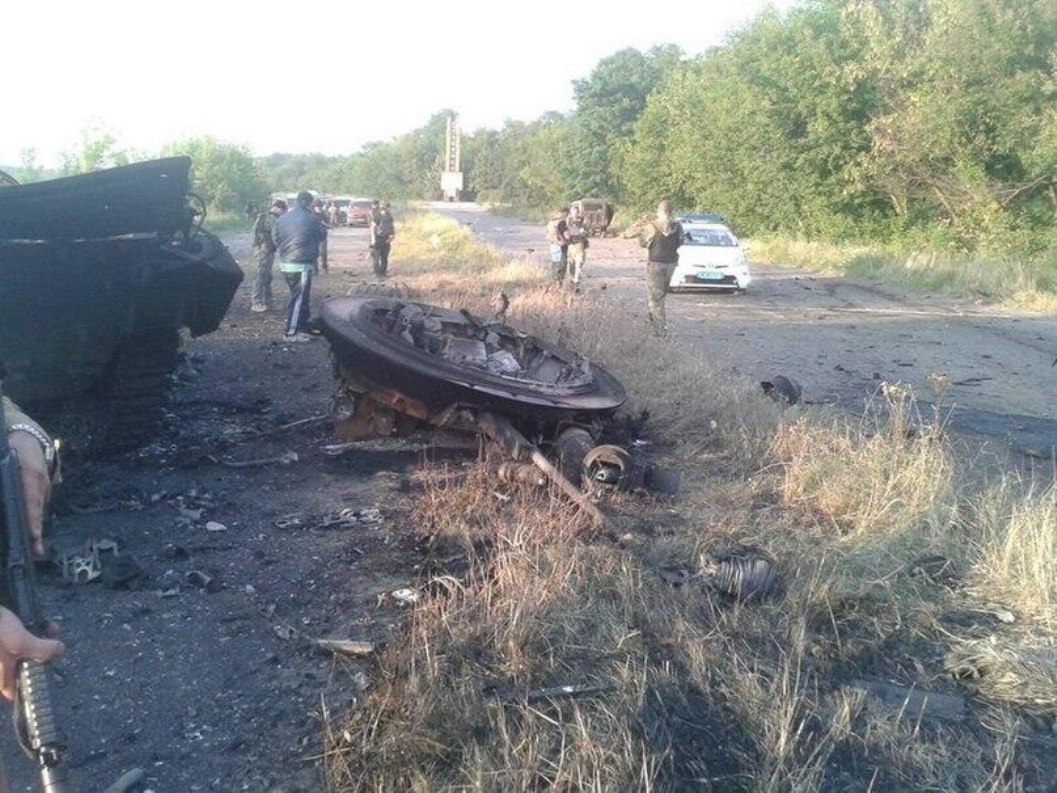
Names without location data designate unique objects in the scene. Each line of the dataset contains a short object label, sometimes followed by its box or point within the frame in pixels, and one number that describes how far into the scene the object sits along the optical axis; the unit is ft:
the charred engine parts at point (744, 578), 15.55
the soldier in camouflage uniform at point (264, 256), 49.78
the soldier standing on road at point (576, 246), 57.47
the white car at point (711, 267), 68.90
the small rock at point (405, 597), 15.43
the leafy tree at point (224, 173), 176.76
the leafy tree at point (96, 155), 135.44
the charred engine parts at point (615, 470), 20.74
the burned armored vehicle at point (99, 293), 22.68
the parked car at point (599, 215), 128.67
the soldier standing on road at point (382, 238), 69.51
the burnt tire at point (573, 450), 21.61
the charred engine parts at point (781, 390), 28.63
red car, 161.58
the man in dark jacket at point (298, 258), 41.65
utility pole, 289.33
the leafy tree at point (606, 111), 183.73
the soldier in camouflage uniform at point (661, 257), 42.68
